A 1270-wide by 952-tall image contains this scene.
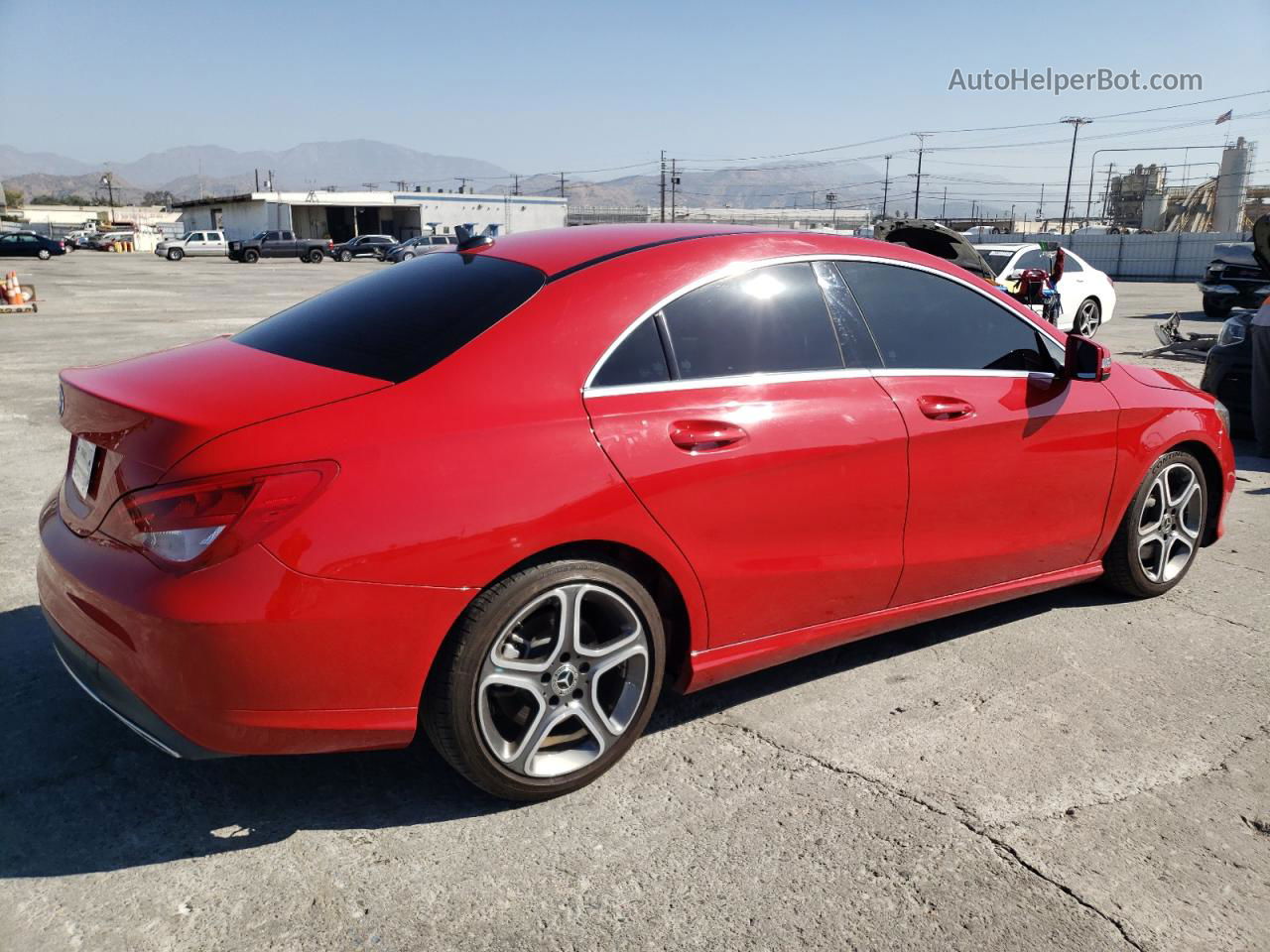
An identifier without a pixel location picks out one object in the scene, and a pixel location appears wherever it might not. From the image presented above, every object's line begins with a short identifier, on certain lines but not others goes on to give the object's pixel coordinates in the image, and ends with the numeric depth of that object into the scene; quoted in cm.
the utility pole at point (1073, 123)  7116
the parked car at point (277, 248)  5081
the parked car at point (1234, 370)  802
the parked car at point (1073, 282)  1531
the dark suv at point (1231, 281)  1772
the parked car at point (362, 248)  5448
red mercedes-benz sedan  240
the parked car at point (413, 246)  5025
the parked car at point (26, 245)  4841
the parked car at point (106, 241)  7081
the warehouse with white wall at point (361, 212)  7638
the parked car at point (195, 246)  5362
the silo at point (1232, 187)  6075
